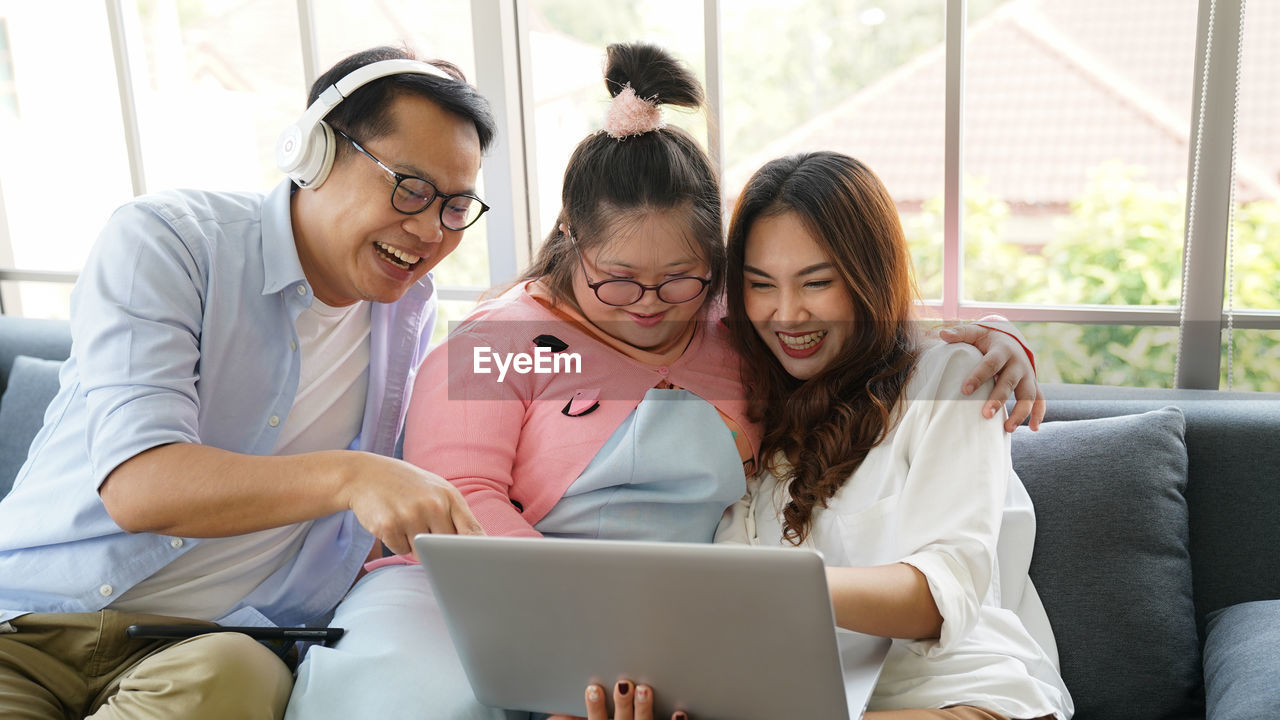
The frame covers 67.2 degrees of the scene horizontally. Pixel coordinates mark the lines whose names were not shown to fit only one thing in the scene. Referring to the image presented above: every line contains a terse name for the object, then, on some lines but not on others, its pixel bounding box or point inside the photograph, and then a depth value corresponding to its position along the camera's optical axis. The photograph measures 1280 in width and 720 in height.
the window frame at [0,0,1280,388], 1.91
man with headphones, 1.22
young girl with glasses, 1.46
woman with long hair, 1.25
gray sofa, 1.53
